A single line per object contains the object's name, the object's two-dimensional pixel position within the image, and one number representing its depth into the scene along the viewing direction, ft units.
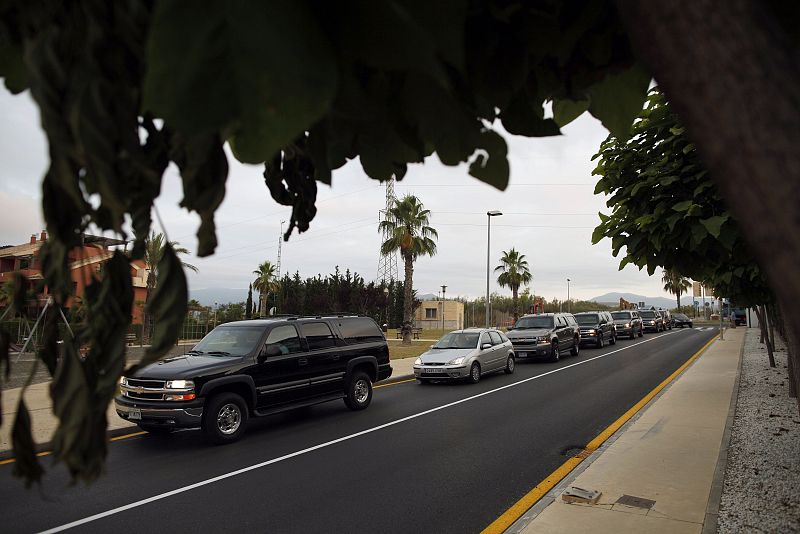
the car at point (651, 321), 150.71
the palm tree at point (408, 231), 113.80
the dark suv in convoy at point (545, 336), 68.64
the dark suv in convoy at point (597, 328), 92.22
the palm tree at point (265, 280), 197.98
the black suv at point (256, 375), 27.09
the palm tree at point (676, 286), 244.01
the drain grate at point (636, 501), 17.06
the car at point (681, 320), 189.47
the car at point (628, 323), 116.26
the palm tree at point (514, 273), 184.14
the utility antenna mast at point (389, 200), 116.88
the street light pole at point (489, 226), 106.79
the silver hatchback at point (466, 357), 49.24
